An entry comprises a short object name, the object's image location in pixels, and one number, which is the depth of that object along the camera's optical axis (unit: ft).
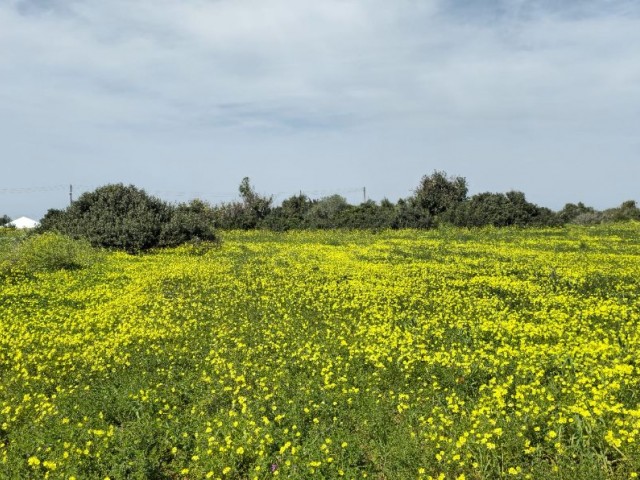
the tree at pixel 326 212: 173.99
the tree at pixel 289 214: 176.24
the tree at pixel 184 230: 100.58
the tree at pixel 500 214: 153.94
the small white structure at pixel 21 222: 220.64
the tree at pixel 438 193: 177.58
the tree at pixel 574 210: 211.61
